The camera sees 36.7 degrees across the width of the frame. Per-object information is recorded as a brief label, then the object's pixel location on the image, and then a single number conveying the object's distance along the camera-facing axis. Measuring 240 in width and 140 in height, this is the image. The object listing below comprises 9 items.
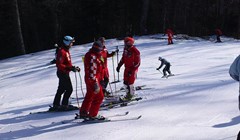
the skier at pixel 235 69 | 3.73
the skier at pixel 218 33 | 27.57
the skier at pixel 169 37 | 25.12
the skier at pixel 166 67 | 13.20
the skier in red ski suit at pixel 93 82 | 7.07
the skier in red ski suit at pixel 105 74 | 9.51
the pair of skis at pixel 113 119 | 7.23
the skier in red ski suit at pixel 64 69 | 8.02
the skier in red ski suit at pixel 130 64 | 9.16
